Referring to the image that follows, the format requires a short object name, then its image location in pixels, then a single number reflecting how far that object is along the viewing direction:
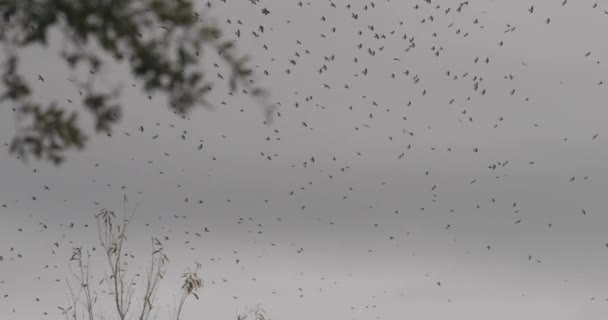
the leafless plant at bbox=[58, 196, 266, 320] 36.09
